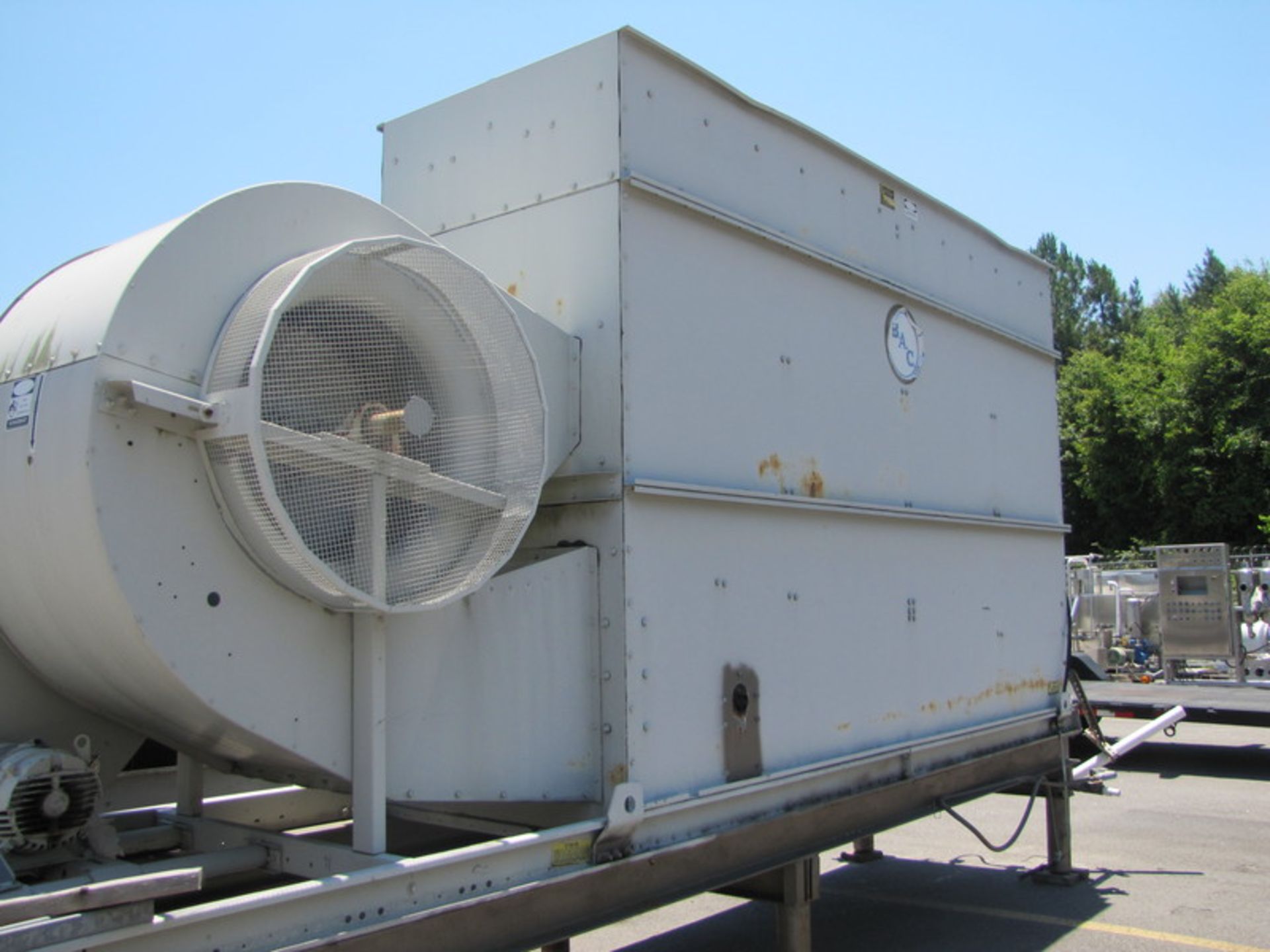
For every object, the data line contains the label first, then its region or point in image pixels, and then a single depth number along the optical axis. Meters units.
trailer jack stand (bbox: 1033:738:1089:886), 6.80
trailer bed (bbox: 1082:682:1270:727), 11.21
